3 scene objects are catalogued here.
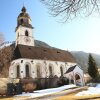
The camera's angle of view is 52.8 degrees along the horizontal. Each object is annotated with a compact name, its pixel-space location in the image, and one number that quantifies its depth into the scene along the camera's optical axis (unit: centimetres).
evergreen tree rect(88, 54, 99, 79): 2842
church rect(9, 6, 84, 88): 2355
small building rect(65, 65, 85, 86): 2400
